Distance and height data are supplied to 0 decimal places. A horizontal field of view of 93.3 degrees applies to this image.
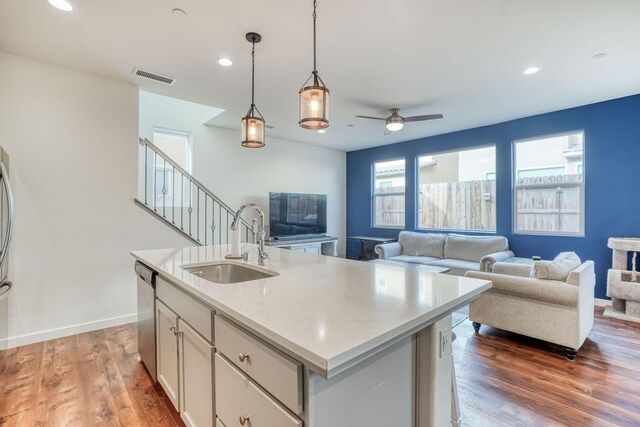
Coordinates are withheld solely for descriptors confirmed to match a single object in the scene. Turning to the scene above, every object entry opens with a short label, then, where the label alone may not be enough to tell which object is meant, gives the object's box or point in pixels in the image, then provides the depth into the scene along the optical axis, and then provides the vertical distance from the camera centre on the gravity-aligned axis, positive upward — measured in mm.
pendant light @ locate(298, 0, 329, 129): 1752 +635
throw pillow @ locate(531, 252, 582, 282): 2650 -489
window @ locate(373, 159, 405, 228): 6648 +461
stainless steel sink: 2047 -417
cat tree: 3477 -796
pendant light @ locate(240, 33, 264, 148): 2391 +655
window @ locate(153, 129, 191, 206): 4691 +704
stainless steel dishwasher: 2125 -768
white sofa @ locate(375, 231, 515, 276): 4691 -634
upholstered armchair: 2559 -846
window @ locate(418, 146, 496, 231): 5398 +454
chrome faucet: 2062 -196
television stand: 5588 -596
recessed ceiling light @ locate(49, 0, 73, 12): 2125 +1490
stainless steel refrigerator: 2643 -231
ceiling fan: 4100 +1274
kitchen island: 893 -486
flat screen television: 5668 -35
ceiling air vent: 3166 +1483
